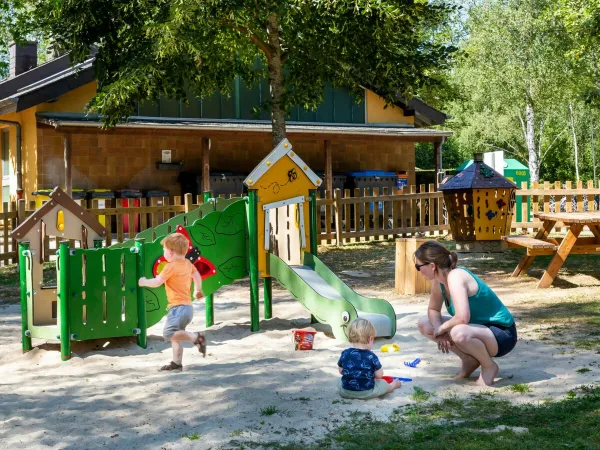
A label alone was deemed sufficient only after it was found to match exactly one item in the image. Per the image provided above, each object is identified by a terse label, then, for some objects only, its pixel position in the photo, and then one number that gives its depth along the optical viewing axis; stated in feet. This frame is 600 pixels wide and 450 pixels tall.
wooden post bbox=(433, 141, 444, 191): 81.86
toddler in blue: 18.93
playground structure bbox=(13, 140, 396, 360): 24.63
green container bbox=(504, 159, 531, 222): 89.07
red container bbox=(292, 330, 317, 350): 25.04
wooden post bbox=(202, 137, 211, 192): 67.00
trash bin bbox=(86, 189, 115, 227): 64.75
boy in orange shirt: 22.39
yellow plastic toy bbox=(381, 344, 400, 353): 24.26
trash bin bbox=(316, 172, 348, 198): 76.18
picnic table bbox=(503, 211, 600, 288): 35.02
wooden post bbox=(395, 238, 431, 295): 34.76
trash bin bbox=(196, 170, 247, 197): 69.94
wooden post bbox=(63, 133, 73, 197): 62.90
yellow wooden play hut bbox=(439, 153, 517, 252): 43.47
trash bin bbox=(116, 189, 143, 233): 66.23
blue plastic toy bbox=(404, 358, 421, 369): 22.20
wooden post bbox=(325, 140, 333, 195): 71.46
